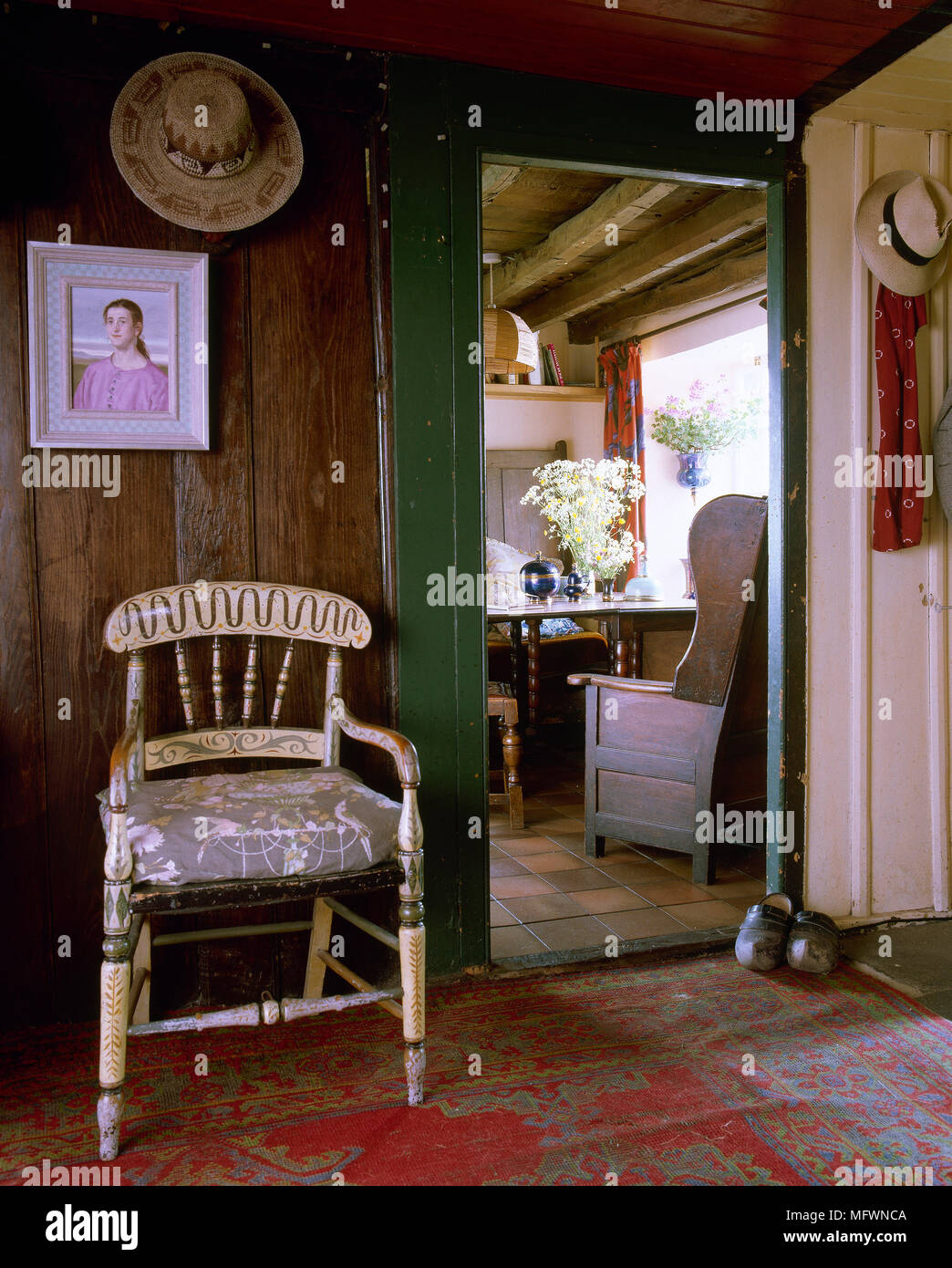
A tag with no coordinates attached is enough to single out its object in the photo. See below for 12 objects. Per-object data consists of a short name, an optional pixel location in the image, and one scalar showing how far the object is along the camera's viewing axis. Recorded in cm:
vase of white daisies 570
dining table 464
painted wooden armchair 178
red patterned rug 176
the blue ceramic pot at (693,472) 678
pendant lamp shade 465
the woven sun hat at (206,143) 214
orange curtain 708
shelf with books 726
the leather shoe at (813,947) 255
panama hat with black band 270
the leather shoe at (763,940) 259
